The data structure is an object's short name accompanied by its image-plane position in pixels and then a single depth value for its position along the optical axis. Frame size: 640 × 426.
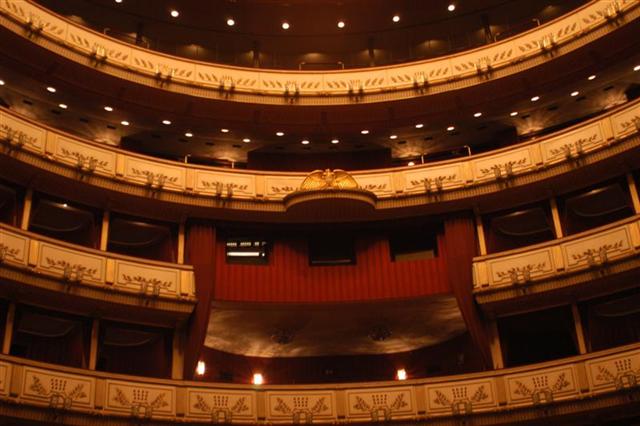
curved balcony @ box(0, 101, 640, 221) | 20.50
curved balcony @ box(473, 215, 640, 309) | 19.34
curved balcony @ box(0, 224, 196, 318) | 18.53
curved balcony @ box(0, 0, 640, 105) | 21.52
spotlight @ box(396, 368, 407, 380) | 24.02
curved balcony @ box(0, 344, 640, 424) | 17.22
